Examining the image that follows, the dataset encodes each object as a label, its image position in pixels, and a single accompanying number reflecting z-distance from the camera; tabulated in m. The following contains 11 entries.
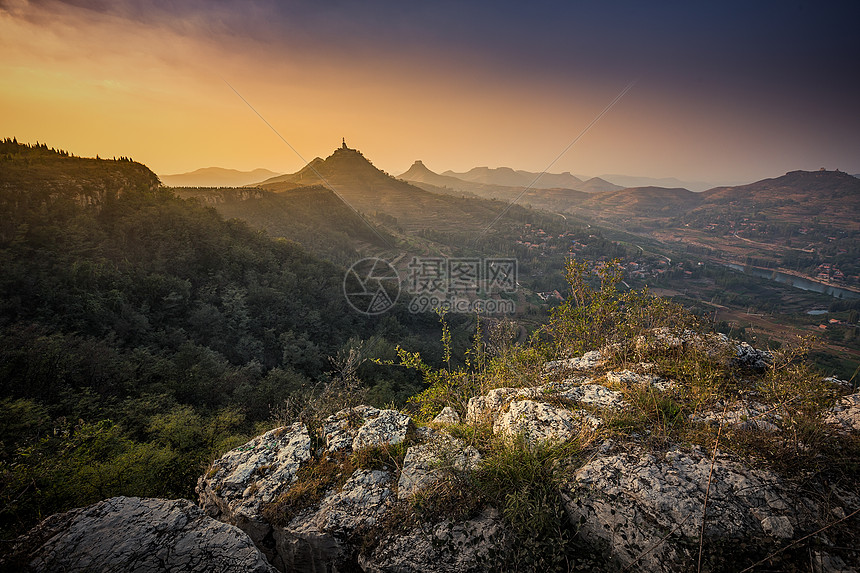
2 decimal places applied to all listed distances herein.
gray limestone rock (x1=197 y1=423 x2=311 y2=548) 3.57
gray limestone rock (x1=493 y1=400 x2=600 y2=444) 3.70
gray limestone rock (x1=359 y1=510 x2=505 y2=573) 2.76
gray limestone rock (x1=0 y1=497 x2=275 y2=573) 2.60
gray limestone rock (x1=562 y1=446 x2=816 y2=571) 2.47
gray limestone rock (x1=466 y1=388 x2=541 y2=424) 4.50
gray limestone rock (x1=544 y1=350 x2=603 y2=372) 5.66
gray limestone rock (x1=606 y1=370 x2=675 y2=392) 4.39
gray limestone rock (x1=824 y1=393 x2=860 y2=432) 3.17
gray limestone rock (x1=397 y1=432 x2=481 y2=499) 3.37
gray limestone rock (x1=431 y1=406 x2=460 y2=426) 4.70
